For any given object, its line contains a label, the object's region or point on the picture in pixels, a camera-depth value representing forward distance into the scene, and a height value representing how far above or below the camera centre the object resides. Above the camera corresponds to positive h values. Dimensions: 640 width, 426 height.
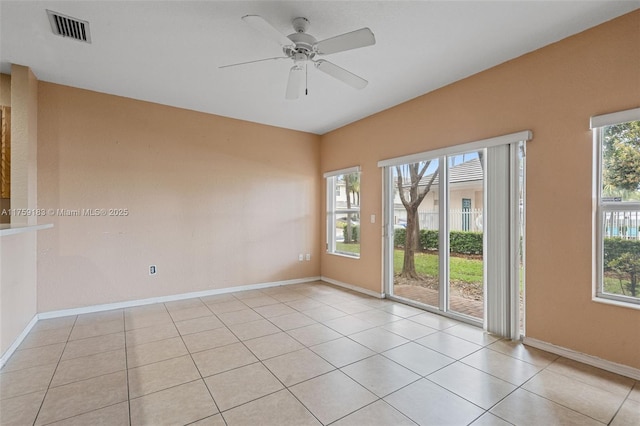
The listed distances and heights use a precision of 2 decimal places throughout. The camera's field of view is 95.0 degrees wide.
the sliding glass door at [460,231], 2.99 -0.23
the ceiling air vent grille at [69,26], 2.38 +1.58
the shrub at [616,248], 2.36 -0.30
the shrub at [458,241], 3.38 -0.36
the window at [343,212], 5.15 +0.00
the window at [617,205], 2.34 +0.05
